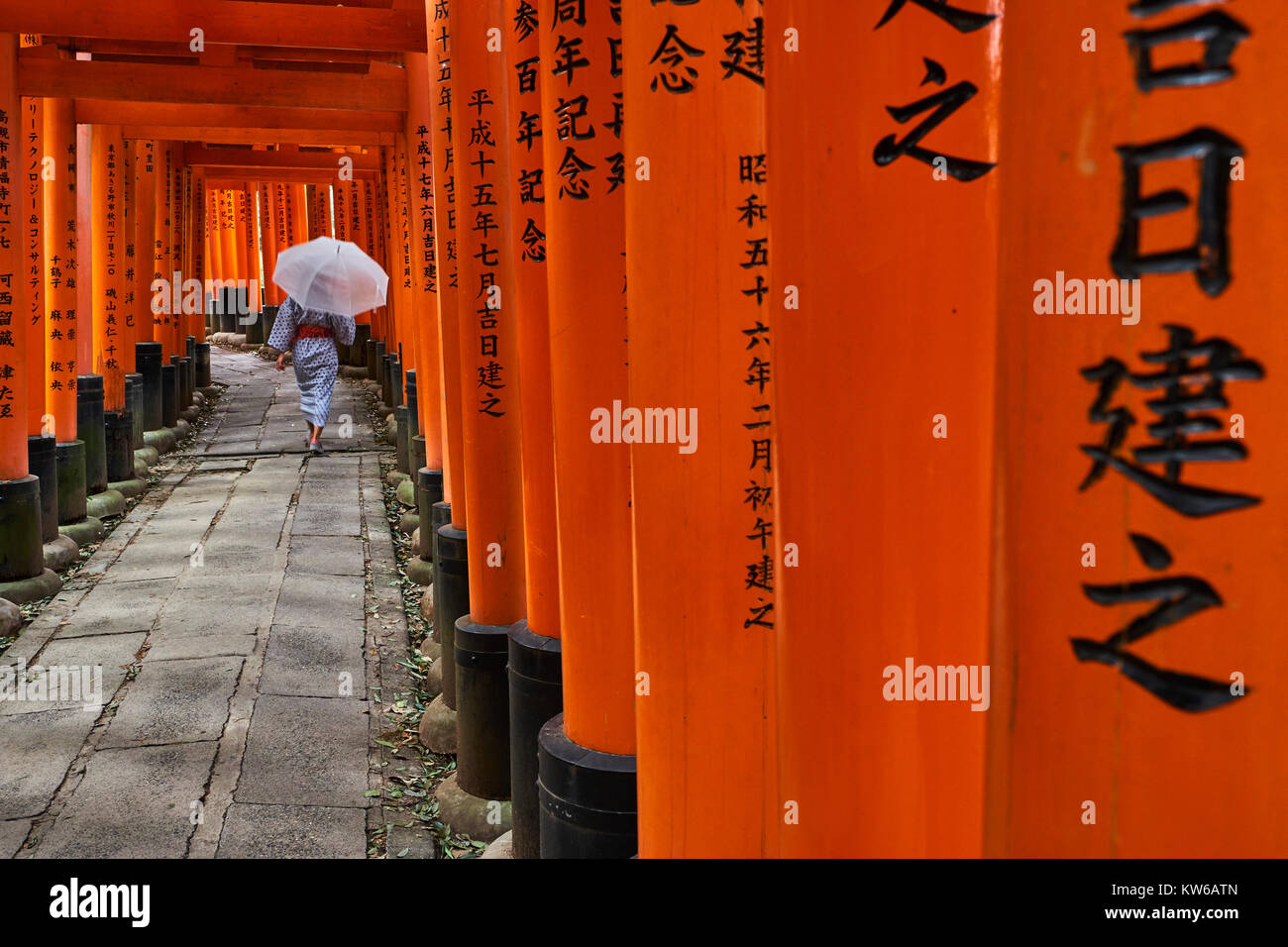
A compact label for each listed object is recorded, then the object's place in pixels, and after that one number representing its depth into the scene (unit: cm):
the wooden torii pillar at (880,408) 121
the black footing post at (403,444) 1030
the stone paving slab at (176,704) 465
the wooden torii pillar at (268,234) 2330
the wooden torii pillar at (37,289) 745
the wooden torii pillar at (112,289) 980
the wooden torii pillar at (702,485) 181
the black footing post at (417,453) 802
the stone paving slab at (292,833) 375
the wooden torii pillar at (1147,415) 98
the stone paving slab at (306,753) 420
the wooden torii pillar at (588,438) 239
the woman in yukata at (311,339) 1017
